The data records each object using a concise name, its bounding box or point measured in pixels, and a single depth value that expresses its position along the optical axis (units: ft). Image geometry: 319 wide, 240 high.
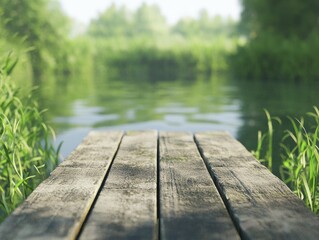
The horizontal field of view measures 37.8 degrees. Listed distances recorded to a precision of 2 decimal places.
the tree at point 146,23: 282.15
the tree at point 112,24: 242.17
